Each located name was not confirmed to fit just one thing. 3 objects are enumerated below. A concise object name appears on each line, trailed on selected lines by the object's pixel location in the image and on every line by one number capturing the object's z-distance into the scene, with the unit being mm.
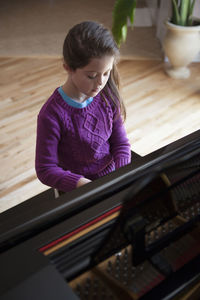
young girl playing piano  1158
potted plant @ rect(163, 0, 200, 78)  3275
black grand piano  719
